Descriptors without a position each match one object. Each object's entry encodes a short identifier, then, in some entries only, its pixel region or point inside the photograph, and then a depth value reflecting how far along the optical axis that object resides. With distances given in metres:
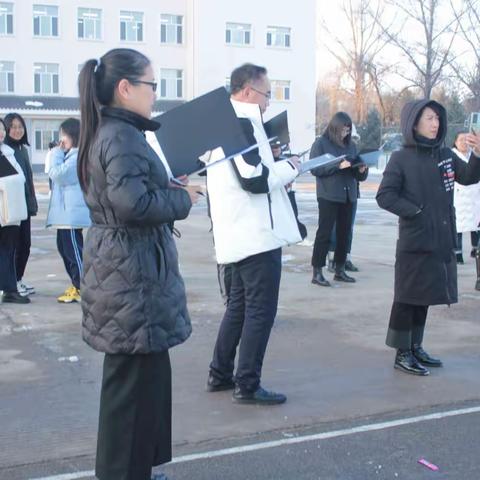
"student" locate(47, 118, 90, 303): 7.28
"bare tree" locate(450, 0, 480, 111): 29.91
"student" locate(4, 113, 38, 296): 7.75
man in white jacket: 4.52
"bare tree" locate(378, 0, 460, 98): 31.70
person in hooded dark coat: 5.24
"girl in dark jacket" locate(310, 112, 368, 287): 8.68
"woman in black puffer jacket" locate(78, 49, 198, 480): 3.16
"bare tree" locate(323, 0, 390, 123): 48.25
